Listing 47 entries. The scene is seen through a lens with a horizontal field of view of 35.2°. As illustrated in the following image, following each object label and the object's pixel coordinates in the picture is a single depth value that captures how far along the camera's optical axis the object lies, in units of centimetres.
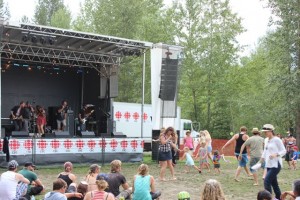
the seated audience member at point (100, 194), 601
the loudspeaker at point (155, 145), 1808
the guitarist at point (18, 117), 1842
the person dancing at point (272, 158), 855
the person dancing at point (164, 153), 1246
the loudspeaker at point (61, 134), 1669
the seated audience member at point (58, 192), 588
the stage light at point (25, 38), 1639
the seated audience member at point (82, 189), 671
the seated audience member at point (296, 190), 539
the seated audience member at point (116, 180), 714
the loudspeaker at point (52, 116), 2097
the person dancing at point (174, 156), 1663
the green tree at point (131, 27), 3441
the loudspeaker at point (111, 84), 2080
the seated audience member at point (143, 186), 701
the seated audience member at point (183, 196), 442
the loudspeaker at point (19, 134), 1595
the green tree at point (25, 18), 5559
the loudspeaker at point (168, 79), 1828
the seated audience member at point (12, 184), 700
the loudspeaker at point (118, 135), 1833
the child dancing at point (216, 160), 1413
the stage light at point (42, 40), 1657
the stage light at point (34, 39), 1645
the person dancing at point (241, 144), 1230
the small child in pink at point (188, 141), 1753
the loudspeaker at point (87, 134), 1726
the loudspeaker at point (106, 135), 1803
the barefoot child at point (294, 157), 1717
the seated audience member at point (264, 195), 488
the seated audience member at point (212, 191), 446
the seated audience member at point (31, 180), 781
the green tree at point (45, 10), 5724
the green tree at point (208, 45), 3488
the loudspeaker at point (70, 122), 1927
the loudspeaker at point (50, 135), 1653
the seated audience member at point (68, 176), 742
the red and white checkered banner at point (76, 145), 1530
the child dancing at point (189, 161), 1417
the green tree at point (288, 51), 2827
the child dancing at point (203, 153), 1478
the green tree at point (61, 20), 4600
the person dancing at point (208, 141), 1487
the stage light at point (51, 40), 1678
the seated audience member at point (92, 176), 715
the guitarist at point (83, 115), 2011
